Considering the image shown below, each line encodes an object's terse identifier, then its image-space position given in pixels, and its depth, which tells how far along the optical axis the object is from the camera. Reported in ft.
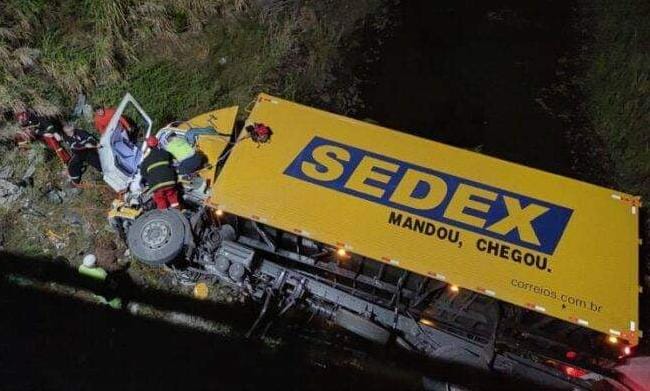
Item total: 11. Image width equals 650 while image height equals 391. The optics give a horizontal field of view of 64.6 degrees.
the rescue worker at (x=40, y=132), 34.22
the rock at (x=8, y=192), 33.73
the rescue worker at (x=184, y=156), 28.86
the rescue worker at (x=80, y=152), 33.04
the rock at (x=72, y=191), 34.71
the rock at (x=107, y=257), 31.83
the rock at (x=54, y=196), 34.27
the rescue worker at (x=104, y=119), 32.77
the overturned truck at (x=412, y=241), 24.22
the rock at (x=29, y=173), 34.81
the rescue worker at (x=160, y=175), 27.78
